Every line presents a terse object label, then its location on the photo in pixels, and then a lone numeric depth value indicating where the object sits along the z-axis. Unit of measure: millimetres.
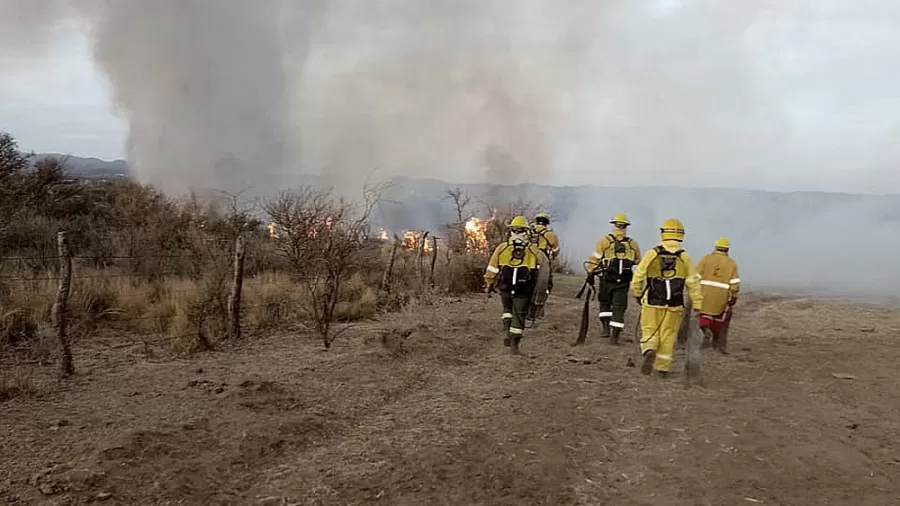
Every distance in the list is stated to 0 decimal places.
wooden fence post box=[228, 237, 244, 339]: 8734
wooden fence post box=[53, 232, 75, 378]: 6602
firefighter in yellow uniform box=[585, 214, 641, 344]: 9469
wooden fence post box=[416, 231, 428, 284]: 14227
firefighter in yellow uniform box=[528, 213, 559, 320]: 10688
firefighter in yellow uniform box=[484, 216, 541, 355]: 8328
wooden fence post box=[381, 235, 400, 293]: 12898
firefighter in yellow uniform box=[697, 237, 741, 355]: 9227
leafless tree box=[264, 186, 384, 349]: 9758
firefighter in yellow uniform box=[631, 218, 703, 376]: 7422
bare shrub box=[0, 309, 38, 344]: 8083
